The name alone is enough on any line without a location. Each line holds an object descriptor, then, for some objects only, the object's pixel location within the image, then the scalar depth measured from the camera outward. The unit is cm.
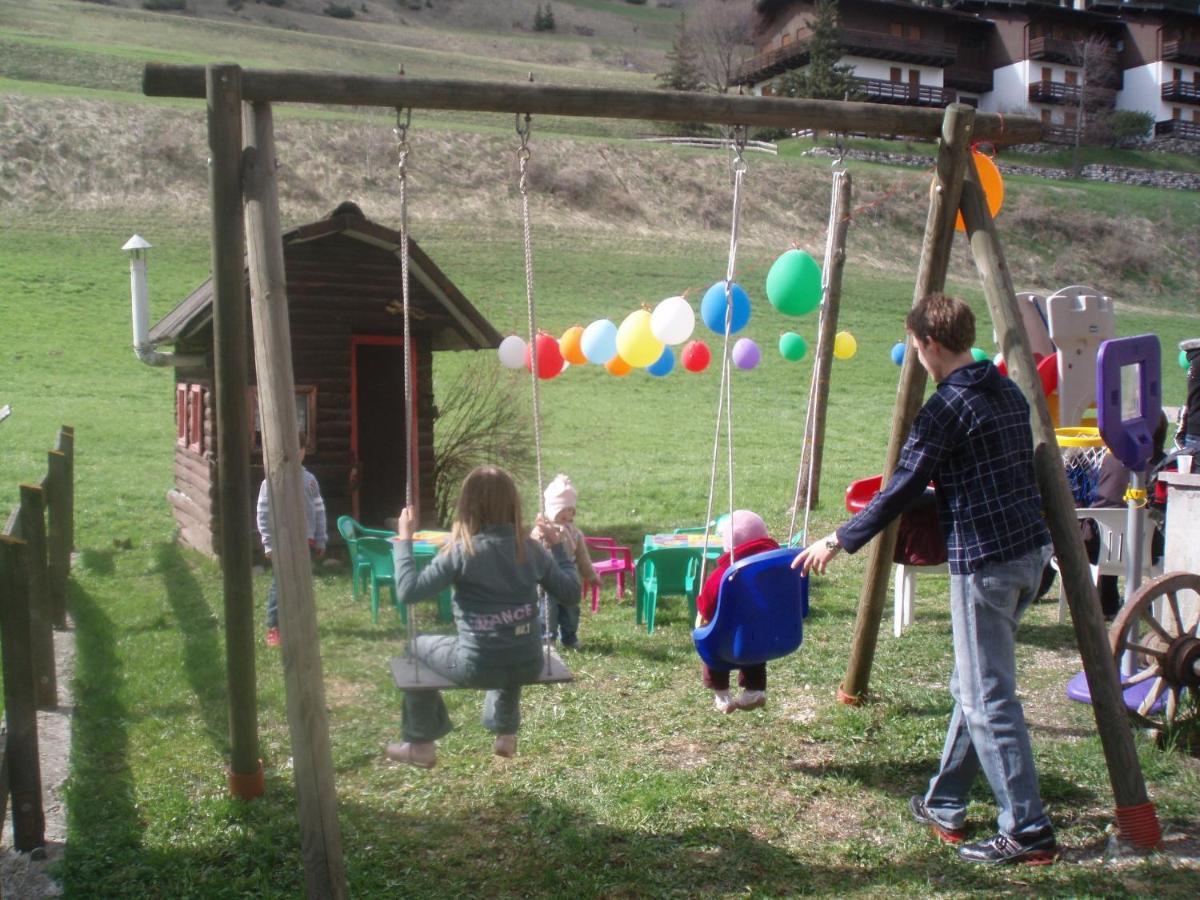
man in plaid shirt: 385
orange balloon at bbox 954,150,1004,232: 723
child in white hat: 578
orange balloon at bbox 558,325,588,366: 1145
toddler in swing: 477
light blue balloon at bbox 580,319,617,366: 1070
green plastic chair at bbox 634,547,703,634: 780
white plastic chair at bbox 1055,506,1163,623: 646
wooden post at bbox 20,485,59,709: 557
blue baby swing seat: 448
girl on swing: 405
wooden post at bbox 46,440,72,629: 799
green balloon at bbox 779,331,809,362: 1459
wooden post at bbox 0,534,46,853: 417
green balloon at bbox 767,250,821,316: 743
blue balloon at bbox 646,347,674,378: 1277
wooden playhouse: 1041
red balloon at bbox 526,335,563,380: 1150
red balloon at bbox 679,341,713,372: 1298
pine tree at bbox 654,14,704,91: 5950
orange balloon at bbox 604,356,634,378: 1247
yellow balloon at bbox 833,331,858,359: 1459
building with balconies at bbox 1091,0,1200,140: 7112
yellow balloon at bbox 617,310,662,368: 977
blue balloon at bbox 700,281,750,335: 862
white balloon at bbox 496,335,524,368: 1107
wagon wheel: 485
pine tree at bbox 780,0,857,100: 5174
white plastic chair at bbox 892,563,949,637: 729
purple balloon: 1344
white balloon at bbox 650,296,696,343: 926
